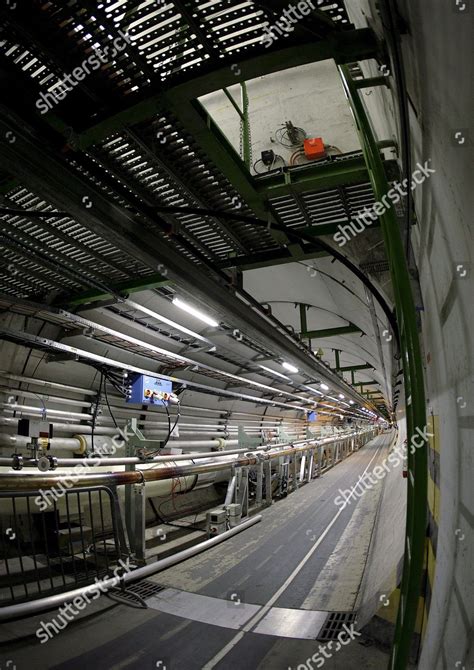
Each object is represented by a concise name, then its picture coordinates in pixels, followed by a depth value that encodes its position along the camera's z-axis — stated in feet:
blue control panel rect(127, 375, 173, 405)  16.40
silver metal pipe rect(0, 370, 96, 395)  13.68
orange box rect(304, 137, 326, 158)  8.34
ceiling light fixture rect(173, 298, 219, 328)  11.90
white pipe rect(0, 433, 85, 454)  13.41
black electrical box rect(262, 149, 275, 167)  10.12
